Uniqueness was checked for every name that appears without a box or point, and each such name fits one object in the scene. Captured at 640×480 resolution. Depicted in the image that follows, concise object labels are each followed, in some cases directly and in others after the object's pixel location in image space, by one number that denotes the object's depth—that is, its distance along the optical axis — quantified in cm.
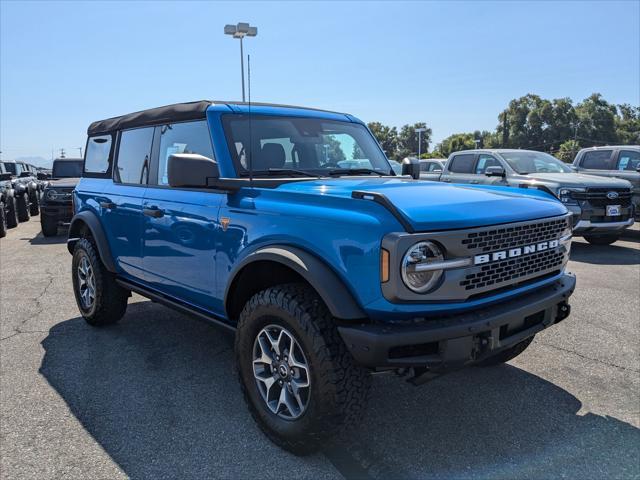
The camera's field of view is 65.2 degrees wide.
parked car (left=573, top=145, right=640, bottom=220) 1047
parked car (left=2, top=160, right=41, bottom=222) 1483
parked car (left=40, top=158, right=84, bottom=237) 1143
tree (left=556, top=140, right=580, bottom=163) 5262
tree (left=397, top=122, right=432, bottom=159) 10681
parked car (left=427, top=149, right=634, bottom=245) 860
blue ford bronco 230
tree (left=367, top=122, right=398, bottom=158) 9256
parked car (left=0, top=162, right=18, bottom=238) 1170
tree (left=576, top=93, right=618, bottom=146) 7781
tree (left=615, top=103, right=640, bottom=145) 7614
